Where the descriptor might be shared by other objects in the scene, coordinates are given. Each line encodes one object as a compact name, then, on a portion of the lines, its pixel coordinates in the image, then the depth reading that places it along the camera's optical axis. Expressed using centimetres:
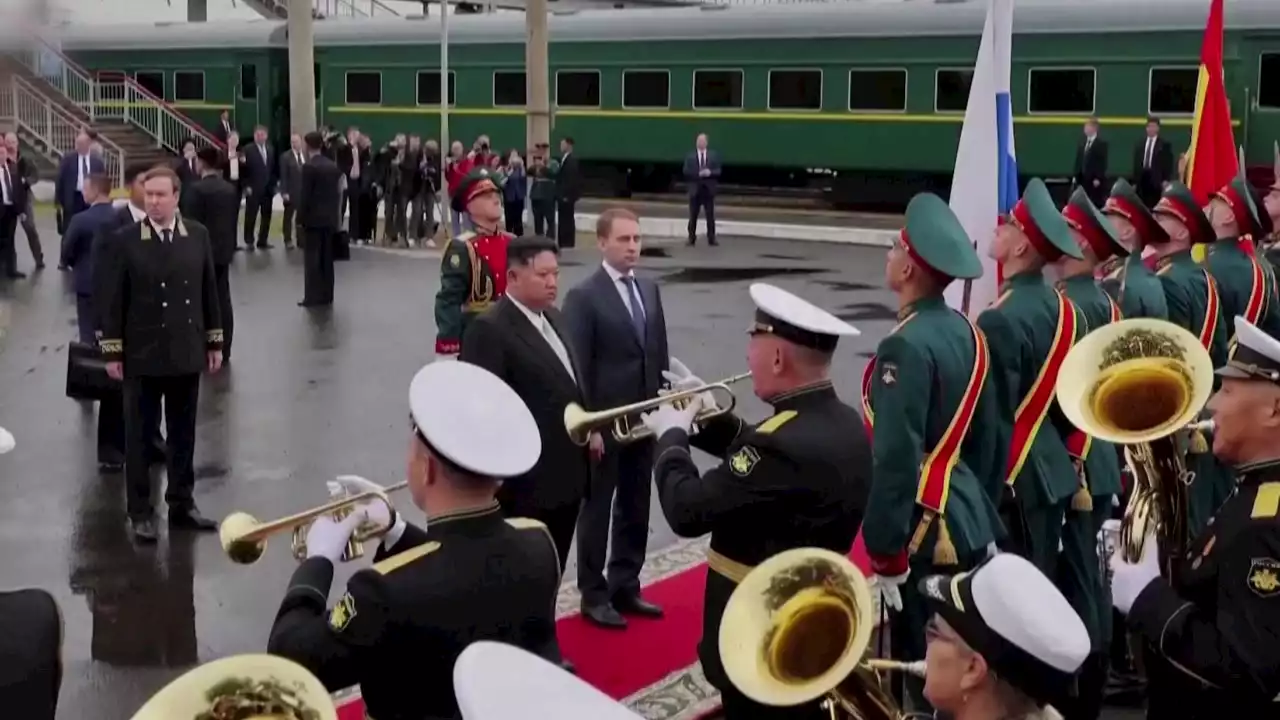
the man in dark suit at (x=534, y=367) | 587
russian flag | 705
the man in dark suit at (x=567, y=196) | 2366
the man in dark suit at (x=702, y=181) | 2381
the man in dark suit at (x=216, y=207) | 1315
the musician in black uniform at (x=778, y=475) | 413
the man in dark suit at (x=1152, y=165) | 2223
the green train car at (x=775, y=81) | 2395
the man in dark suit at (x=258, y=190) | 2234
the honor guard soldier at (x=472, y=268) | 757
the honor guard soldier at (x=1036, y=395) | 529
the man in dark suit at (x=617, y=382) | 656
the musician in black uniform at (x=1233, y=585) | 325
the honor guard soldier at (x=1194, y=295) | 652
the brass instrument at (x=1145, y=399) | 395
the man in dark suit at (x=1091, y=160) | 2270
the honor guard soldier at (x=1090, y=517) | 547
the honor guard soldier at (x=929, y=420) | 459
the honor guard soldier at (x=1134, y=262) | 650
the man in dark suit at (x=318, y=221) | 1617
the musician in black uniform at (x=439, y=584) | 304
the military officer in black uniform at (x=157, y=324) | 762
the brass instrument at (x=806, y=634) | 302
